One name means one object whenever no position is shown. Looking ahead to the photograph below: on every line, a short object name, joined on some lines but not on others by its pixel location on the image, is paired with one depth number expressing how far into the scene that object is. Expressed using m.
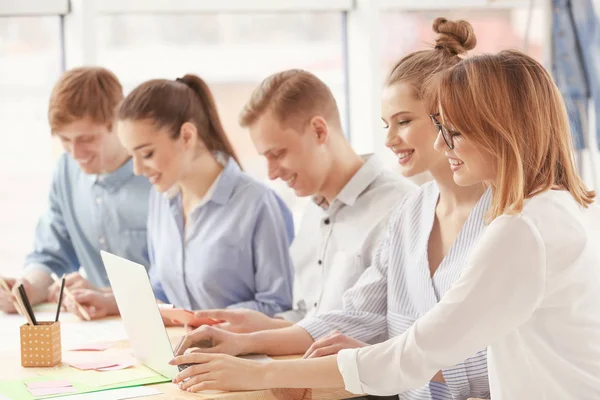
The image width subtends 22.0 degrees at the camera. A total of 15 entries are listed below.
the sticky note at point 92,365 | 2.34
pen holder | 2.36
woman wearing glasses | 2.00
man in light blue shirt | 3.03
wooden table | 2.16
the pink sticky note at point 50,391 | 2.20
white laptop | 2.22
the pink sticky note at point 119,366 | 2.33
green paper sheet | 2.20
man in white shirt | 2.60
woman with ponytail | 2.80
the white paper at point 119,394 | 2.17
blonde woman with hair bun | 2.29
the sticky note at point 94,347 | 2.47
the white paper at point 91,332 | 2.55
